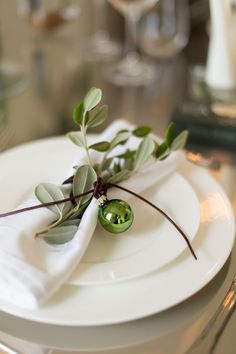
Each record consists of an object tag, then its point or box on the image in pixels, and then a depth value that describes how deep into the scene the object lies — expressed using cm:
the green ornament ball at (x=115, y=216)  47
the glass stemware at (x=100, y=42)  105
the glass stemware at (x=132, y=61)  94
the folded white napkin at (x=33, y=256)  41
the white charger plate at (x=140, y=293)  41
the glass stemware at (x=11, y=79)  90
